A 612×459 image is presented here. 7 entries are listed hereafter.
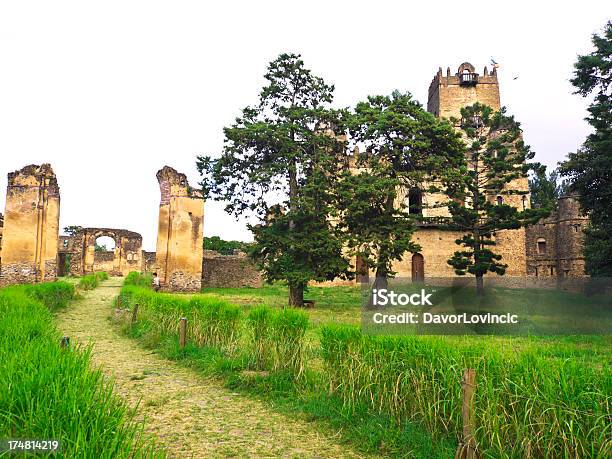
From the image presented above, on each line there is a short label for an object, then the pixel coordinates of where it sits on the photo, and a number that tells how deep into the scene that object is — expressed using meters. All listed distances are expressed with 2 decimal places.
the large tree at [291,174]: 15.27
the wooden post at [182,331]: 8.45
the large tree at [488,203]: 18.59
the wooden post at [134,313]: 11.38
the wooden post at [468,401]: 3.62
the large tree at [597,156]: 14.38
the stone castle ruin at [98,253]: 32.87
